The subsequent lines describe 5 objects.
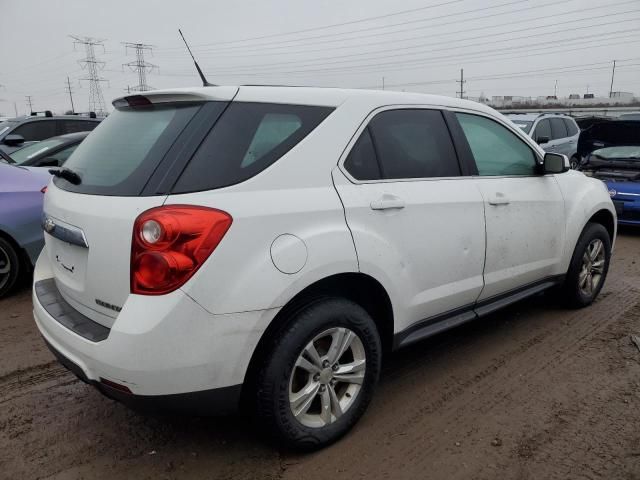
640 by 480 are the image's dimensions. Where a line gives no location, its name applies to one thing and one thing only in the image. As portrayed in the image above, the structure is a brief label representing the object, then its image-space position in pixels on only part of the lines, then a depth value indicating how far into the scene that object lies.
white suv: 2.04
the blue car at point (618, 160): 7.45
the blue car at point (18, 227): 4.68
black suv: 8.61
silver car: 11.02
